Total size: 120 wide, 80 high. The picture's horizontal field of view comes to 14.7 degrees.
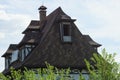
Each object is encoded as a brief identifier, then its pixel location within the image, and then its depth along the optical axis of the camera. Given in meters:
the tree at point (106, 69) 19.11
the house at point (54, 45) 41.95
